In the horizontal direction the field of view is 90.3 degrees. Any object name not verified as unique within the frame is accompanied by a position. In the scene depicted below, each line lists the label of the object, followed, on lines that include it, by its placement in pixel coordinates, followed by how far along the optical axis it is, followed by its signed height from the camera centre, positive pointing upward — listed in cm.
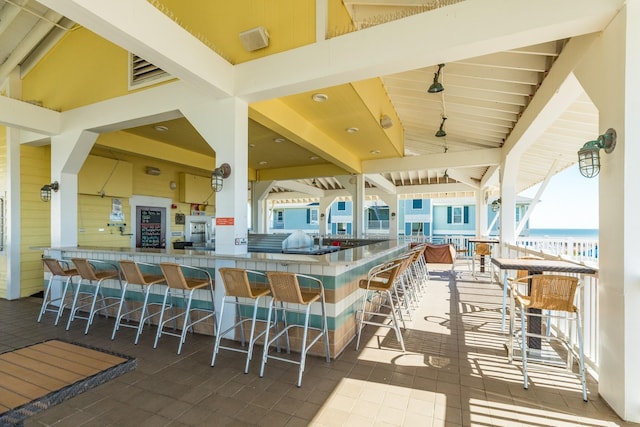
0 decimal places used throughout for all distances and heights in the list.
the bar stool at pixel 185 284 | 329 -77
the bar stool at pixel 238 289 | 286 -69
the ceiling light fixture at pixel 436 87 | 392 +158
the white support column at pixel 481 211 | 1130 +13
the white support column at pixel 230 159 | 367 +65
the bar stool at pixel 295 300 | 270 -76
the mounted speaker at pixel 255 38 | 344 +193
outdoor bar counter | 319 -58
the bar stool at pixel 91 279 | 395 -84
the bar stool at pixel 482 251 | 783 -91
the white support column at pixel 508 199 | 664 +33
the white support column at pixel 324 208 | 1313 +27
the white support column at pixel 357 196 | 850 +51
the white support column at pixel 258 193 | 1012 +68
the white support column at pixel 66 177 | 489 +58
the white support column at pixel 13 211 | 542 +5
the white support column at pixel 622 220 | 215 -3
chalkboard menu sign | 711 -30
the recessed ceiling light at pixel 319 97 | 413 +156
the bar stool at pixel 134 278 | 355 -76
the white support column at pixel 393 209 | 1132 +21
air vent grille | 421 +190
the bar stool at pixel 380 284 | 332 -76
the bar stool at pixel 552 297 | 262 -71
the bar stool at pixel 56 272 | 417 -77
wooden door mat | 120 -71
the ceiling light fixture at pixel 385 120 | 534 +158
